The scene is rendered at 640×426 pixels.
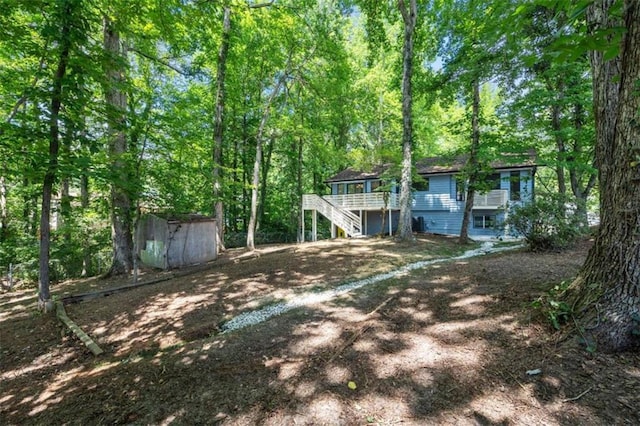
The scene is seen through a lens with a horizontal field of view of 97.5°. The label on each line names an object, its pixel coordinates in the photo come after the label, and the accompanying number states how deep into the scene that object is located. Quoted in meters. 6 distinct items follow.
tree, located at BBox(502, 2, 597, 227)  8.58
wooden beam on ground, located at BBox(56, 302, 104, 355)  4.27
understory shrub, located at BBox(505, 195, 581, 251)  7.74
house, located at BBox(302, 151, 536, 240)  15.48
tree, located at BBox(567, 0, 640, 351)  2.46
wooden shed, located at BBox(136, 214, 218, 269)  9.80
